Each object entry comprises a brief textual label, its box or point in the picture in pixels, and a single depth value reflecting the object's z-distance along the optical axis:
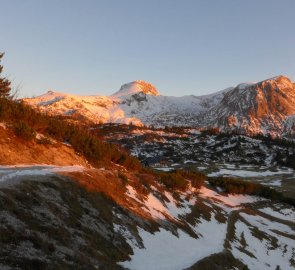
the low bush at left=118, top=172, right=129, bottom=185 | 21.51
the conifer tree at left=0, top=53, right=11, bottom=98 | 49.81
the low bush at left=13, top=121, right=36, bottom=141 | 22.11
